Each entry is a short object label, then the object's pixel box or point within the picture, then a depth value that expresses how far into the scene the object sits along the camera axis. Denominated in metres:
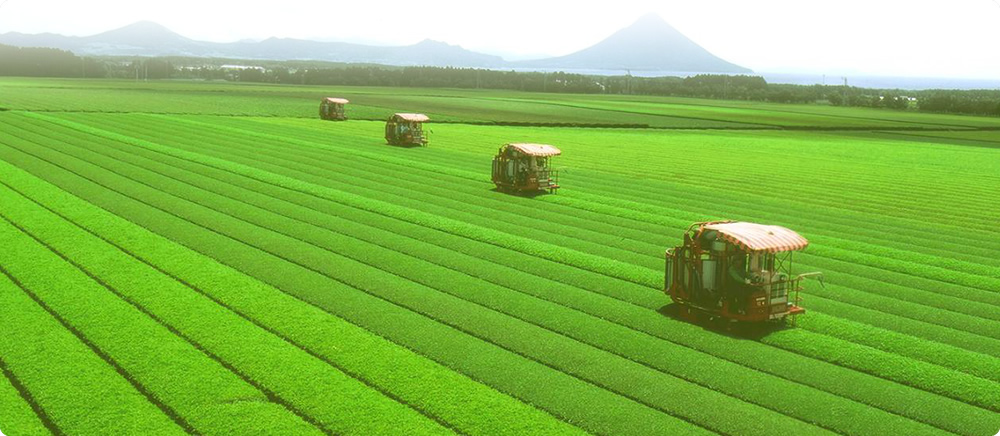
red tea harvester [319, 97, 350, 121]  84.72
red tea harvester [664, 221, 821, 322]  19.97
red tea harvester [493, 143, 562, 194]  38.88
